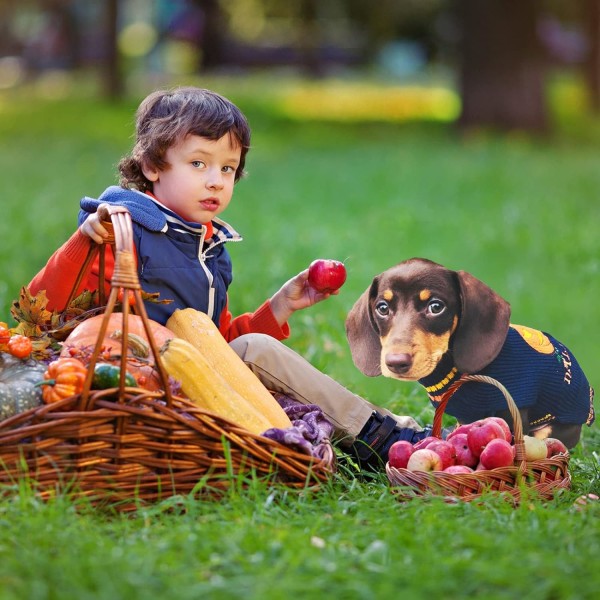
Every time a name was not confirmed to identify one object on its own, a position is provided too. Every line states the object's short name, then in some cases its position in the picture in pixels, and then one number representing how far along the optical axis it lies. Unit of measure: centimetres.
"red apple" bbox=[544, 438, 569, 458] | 798
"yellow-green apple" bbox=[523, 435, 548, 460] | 770
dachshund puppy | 817
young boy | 825
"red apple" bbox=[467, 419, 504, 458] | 769
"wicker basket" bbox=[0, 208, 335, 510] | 663
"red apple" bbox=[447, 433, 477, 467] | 775
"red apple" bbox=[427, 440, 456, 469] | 768
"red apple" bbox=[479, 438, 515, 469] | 745
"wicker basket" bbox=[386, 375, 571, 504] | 722
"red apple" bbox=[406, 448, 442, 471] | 752
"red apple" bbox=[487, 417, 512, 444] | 780
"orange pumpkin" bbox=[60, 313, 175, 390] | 730
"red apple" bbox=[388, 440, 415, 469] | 781
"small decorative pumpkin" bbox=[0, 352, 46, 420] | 700
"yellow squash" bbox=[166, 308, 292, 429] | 778
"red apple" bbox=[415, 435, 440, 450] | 789
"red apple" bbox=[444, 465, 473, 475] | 744
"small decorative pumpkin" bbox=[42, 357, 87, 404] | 684
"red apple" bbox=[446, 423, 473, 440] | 798
